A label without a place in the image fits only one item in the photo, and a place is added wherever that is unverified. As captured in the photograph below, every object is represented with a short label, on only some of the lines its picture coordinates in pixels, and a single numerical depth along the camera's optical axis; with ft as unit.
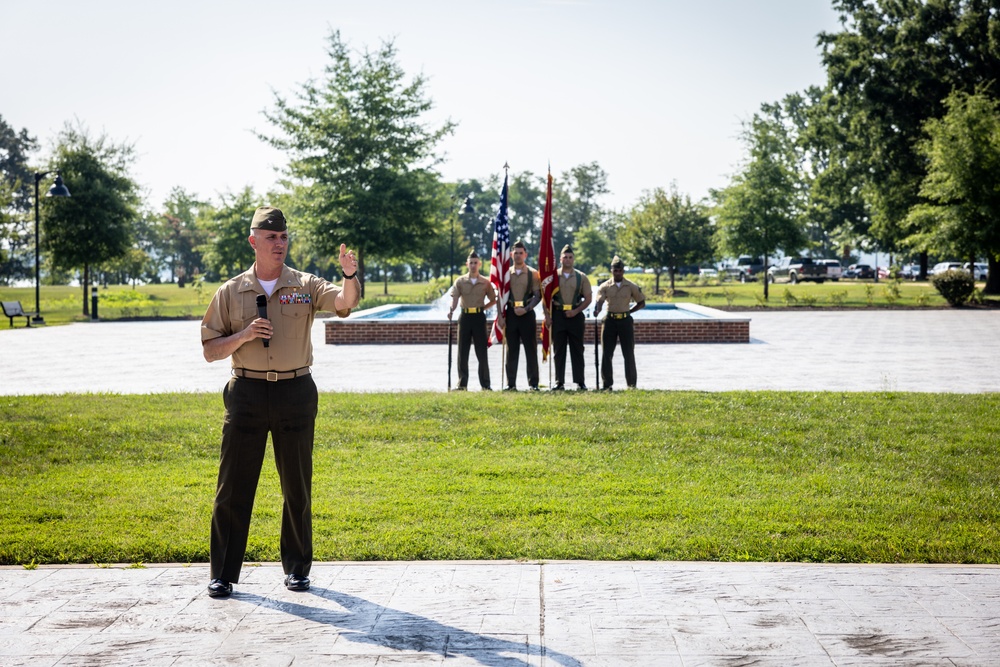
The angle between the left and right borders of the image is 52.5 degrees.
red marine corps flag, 46.80
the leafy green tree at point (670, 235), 167.02
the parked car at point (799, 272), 243.19
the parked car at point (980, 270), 243.46
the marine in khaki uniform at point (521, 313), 47.16
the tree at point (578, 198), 387.55
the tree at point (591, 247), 283.18
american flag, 46.83
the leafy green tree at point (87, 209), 125.08
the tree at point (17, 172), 297.12
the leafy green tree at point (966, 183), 116.98
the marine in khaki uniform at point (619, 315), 46.65
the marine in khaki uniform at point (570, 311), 47.11
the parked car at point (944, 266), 252.93
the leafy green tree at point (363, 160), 127.13
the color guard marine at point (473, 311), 46.88
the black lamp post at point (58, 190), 101.14
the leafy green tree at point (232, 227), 178.60
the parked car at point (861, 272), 269.44
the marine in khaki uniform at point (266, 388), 17.49
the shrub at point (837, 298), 129.00
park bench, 104.58
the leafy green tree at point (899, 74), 146.51
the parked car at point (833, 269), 255.29
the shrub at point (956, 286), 119.96
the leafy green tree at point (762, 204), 140.15
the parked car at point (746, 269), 255.70
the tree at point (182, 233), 298.56
